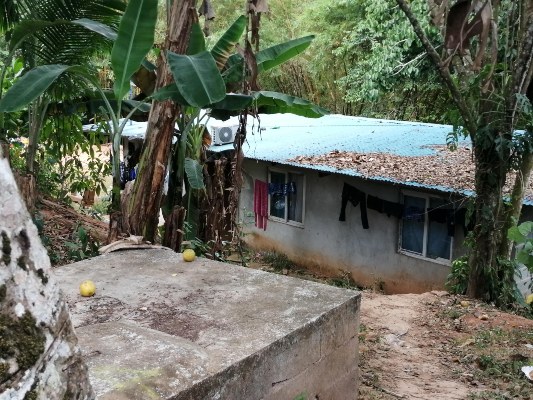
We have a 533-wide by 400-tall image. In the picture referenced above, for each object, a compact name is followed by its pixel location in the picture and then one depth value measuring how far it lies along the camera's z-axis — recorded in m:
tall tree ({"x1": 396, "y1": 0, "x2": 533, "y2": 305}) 7.20
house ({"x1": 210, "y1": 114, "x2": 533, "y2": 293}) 10.45
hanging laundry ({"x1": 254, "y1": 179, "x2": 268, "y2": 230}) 13.30
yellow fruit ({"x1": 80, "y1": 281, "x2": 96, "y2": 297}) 4.05
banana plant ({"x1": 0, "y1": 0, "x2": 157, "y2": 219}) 5.08
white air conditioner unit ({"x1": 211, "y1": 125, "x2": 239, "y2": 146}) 12.04
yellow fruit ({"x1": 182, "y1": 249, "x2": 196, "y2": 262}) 4.85
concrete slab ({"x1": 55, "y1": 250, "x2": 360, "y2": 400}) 3.00
